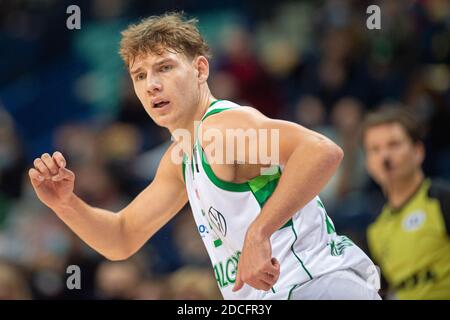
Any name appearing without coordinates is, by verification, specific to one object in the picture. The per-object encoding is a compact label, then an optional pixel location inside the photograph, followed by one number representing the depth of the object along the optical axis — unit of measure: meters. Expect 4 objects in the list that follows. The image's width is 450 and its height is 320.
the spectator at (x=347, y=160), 14.95
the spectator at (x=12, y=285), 11.64
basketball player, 6.52
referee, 11.95
